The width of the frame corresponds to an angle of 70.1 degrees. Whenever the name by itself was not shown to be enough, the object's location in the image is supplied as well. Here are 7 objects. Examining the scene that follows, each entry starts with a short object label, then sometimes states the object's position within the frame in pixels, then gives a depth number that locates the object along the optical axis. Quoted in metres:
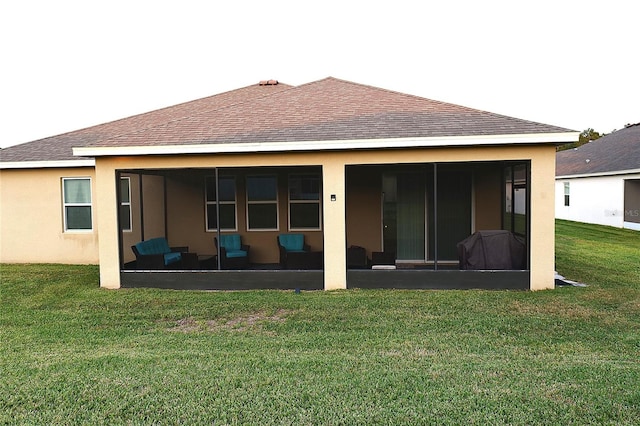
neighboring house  19.14
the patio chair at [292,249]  9.73
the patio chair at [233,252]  10.38
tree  52.91
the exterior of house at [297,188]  8.24
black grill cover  8.78
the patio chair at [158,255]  9.53
